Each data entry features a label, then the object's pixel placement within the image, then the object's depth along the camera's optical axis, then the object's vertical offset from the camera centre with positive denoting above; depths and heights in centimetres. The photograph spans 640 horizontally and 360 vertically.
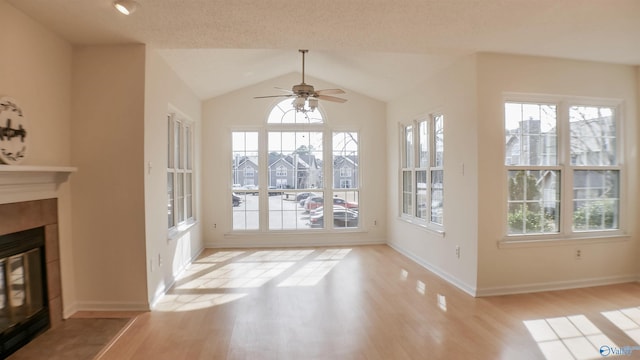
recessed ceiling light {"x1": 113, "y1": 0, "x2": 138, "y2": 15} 242 +125
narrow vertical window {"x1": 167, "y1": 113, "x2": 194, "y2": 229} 434 +9
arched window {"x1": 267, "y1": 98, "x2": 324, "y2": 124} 621 +113
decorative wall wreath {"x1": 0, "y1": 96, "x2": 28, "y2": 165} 242 +35
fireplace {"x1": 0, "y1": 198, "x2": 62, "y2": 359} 253 -76
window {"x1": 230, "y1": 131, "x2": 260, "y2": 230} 614 -7
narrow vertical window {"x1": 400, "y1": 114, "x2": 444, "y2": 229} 455 +6
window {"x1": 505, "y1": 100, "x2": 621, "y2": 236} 378 +6
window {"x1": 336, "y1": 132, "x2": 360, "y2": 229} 634 -11
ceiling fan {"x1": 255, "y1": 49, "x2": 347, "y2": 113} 414 +102
